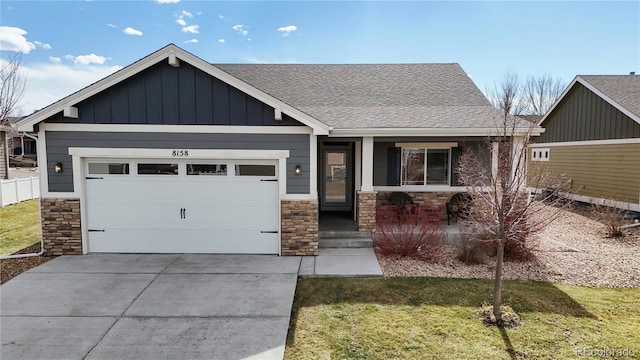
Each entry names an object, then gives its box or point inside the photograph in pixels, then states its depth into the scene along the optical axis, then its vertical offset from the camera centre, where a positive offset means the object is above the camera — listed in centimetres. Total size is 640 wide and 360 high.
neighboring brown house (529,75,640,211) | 1170 +109
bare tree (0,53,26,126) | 1445 +359
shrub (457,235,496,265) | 715 -180
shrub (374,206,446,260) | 748 -161
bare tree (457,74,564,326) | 482 -39
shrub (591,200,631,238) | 926 -158
